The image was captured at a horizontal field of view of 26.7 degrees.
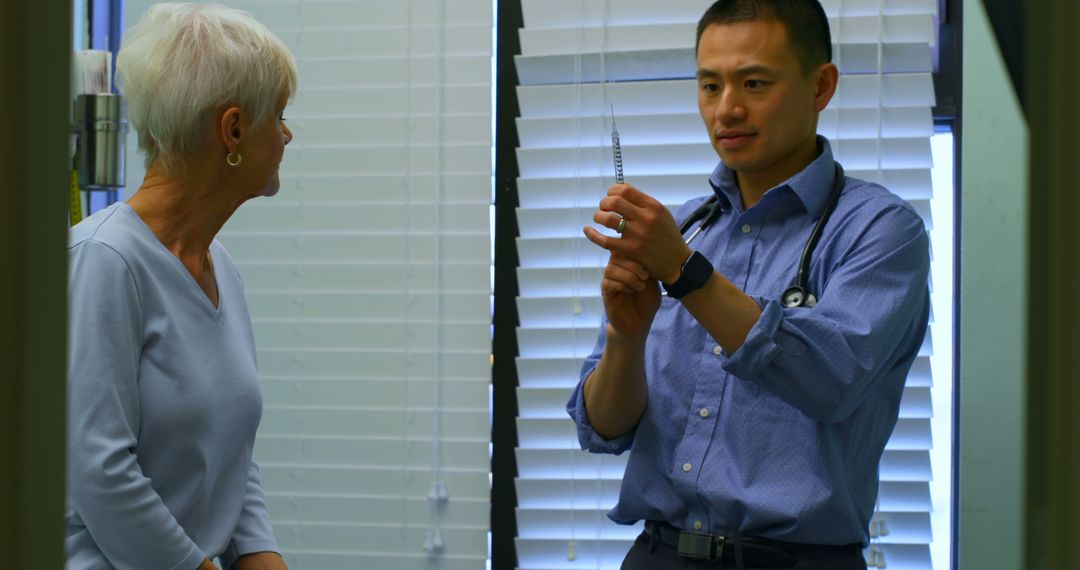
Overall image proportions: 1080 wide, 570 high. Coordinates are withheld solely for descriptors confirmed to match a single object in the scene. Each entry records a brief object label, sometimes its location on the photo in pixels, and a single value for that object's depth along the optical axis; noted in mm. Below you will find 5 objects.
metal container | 3260
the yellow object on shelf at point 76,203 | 3201
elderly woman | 2649
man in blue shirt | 2681
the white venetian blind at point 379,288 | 3403
